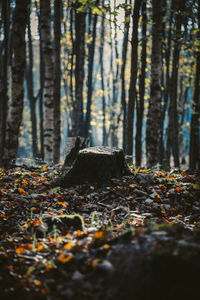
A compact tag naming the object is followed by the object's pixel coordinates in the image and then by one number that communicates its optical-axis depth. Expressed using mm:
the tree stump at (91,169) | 4996
